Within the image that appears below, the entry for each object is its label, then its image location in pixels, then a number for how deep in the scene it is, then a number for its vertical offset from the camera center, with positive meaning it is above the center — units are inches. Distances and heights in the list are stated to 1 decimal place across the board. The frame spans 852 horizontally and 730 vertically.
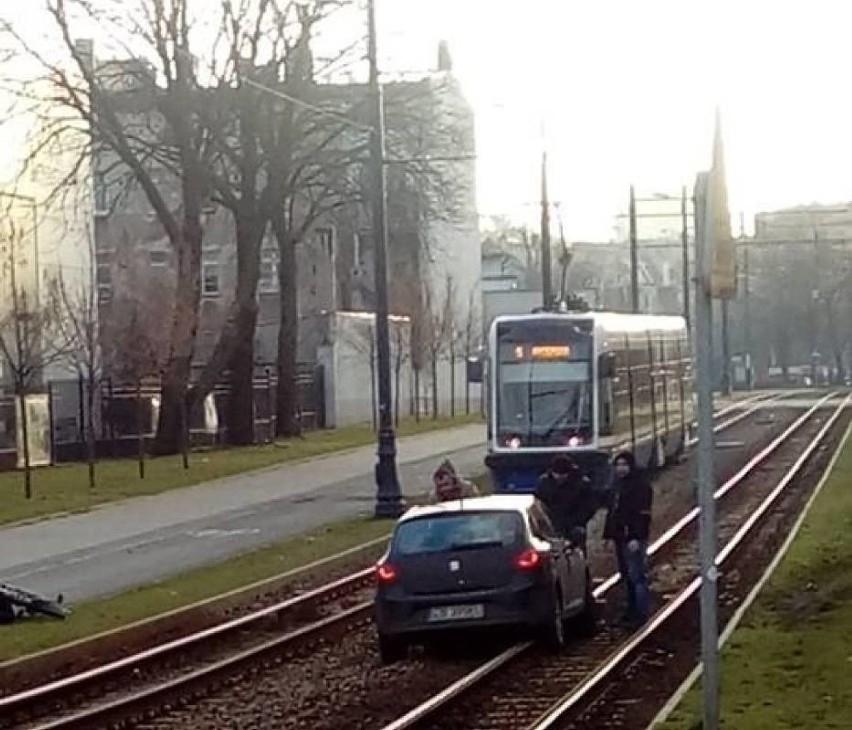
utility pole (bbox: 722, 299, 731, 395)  4134.4 +25.5
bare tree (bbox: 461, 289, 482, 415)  3737.7 +88.9
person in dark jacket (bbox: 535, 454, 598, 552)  922.7 -46.4
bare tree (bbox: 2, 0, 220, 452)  2202.3 +286.1
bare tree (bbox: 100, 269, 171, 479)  2593.5 +68.1
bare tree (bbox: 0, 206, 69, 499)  2039.9 +82.1
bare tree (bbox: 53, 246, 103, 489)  2278.5 +69.3
